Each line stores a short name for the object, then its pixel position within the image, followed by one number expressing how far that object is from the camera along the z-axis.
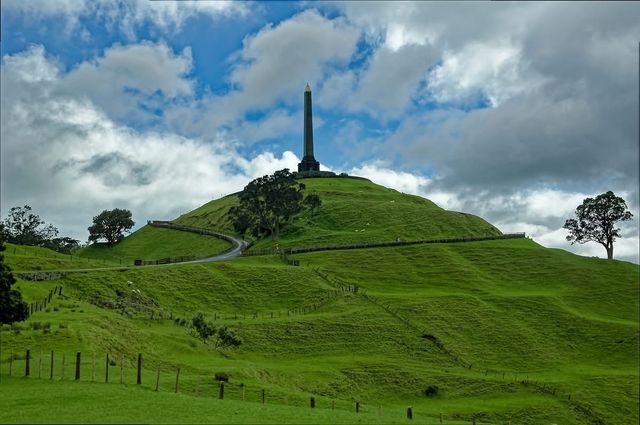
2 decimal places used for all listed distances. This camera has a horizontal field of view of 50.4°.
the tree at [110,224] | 175.62
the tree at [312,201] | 165.25
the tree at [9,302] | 52.66
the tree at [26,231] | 160.25
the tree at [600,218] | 140.00
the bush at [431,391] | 68.12
